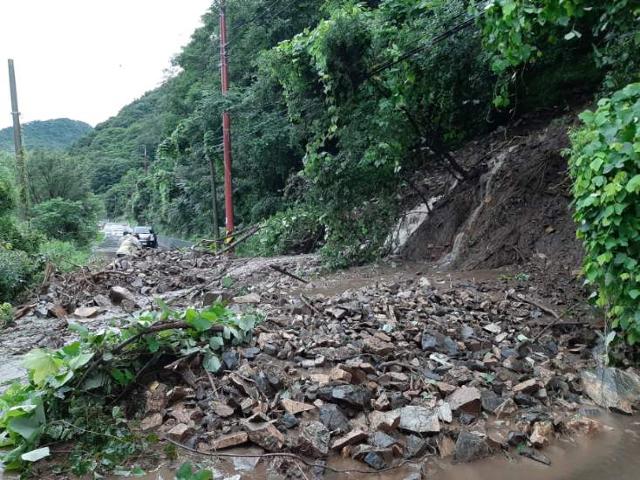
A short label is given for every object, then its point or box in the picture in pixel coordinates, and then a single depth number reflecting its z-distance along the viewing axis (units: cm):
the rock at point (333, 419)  355
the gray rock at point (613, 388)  418
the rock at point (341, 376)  404
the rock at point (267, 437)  335
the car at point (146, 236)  2455
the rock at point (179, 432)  343
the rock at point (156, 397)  374
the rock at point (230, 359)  421
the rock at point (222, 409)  363
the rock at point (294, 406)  366
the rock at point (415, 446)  340
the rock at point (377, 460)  325
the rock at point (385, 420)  356
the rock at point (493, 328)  546
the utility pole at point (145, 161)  4991
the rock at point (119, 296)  963
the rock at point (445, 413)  373
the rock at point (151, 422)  357
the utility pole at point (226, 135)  1677
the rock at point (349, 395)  379
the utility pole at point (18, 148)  1761
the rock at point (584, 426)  381
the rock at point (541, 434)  358
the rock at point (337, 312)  563
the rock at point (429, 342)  489
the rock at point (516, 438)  358
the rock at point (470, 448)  342
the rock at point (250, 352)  436
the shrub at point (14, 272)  1045
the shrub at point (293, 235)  1386
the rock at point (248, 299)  702
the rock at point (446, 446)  346
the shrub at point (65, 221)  2205
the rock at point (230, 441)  338
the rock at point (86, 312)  853
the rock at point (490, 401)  397
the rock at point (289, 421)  354
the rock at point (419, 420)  358
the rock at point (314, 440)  332
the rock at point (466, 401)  387
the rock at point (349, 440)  337
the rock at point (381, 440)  338
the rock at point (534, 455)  342
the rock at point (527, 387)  422
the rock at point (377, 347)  464
